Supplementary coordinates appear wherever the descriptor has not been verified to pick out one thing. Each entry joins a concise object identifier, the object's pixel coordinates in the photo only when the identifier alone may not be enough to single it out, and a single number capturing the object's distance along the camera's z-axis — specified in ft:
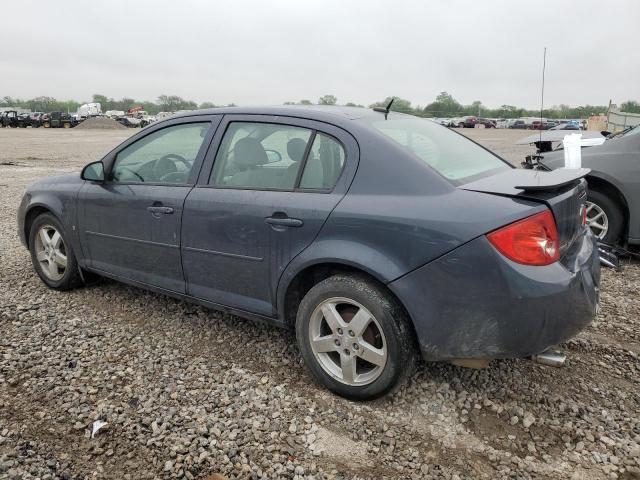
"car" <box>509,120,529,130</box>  221.29
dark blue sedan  7.89
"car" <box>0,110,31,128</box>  156.97
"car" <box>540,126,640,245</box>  16.75
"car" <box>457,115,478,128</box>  216.33
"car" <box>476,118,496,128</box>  222.69
